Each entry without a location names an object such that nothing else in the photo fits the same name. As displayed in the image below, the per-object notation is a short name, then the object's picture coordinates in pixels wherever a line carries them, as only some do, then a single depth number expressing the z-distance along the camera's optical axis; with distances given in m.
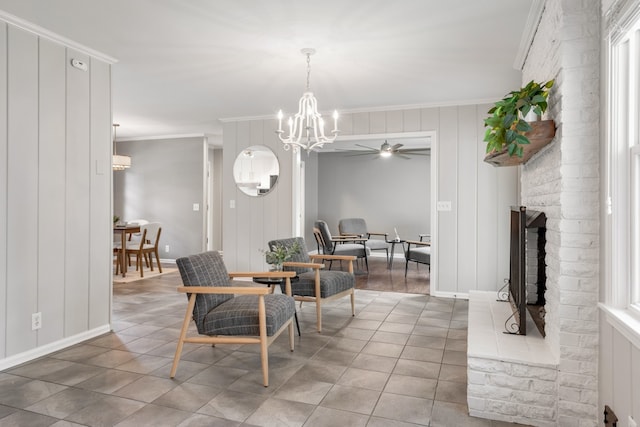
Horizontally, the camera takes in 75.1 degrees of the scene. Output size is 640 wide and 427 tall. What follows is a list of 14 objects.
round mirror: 5.89
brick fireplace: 2.03
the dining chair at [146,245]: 6.27
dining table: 6.15
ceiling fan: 7.09
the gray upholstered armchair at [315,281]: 3.75
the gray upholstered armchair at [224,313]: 2.60
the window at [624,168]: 1.74
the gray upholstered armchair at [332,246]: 6.67
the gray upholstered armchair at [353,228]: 7.92
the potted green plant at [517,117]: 2.25
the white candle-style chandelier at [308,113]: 3.45
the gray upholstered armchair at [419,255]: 5.94
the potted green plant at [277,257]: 3.55
